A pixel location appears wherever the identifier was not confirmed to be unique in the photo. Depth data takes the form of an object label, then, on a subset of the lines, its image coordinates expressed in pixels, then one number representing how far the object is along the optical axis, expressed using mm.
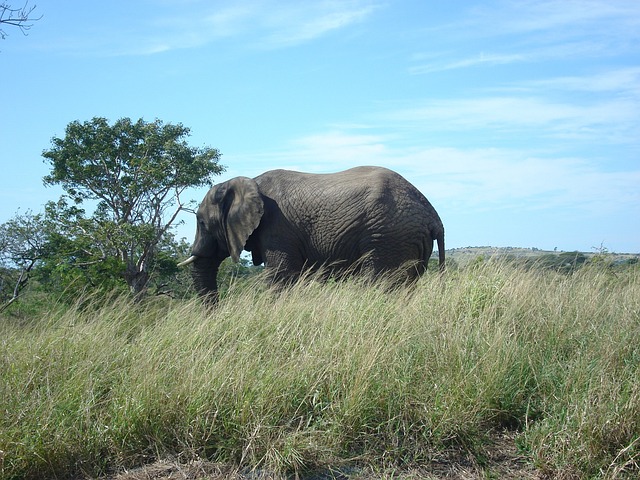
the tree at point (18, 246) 15961
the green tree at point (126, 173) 16206
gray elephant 9633
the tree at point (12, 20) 7197
